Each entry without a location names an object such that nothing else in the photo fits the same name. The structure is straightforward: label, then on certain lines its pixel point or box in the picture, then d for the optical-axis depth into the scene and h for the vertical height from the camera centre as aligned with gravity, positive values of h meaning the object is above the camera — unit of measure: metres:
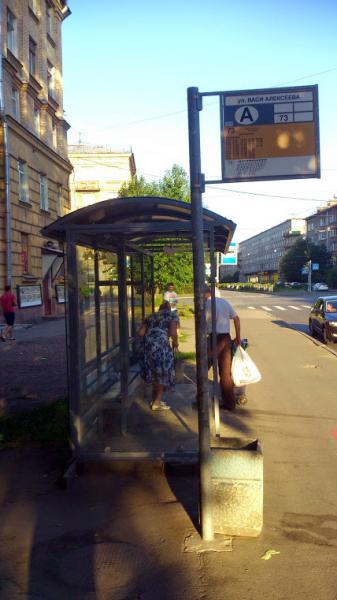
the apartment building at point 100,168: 58.62 +11.99
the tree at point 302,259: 94.88 +3.36
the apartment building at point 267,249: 137.00 +8.81
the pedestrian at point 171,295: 13.38 -0.31
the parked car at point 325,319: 17.59 -1.30
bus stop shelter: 5.69 -0.36
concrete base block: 4.21 -1.55
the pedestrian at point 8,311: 18.38 -0.81
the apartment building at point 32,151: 22.27 +5.92
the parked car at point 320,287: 81.78 -1.34
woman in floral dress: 7.30 -0.85
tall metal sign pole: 4.14 -0.23
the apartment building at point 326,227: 108.99 +10.30
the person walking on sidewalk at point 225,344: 7.95 -0.88
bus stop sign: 4.34 +1.09
